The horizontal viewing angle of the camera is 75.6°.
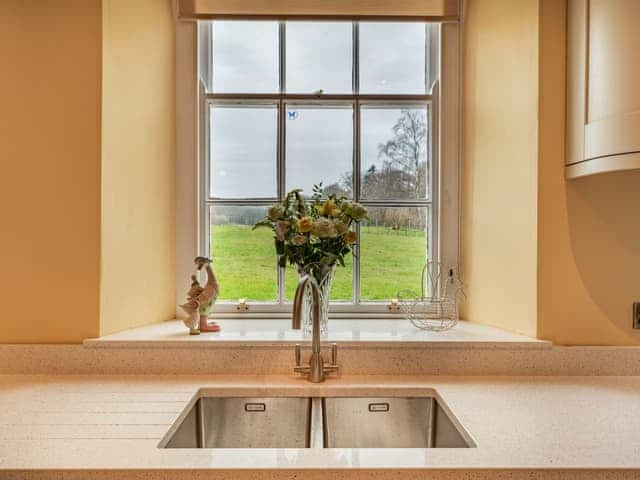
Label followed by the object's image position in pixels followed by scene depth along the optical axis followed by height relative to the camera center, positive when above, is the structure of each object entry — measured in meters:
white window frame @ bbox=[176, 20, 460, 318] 1.63 +0.29
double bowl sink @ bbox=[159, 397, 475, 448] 1.19 -0.54
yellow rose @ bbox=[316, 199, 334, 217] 1.33 +0.08
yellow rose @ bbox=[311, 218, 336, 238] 1.25 +0.02
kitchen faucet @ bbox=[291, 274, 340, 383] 1.23 -0.36
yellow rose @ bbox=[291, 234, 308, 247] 1.26 -0.02
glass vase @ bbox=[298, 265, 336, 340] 1.36 -0.23
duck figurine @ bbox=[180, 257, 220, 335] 1.39 -0.23
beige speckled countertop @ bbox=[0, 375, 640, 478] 0.80 -0.44
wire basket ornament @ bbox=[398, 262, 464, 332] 1.57 -0.25
